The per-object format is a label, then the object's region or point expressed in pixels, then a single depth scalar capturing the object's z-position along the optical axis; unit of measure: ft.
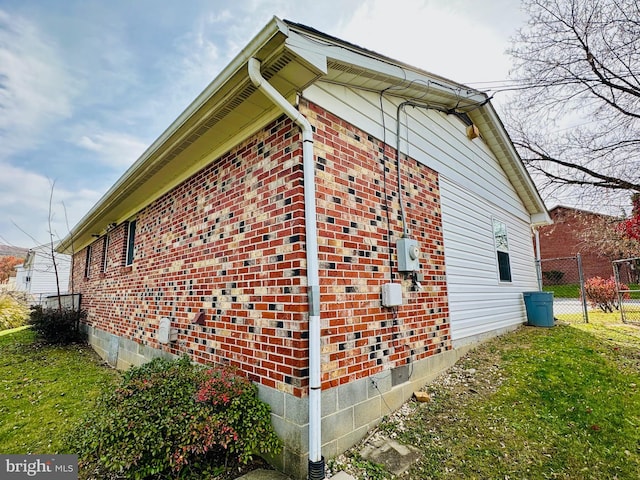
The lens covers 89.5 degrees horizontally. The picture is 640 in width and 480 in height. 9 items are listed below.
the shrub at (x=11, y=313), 39.14
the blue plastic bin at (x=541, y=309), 23.79
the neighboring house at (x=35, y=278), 89.61
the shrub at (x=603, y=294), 36.37
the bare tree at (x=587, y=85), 27.86
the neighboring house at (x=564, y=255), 64.85
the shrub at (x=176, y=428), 7.72
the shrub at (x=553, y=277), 73.31
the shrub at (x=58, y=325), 29.53
